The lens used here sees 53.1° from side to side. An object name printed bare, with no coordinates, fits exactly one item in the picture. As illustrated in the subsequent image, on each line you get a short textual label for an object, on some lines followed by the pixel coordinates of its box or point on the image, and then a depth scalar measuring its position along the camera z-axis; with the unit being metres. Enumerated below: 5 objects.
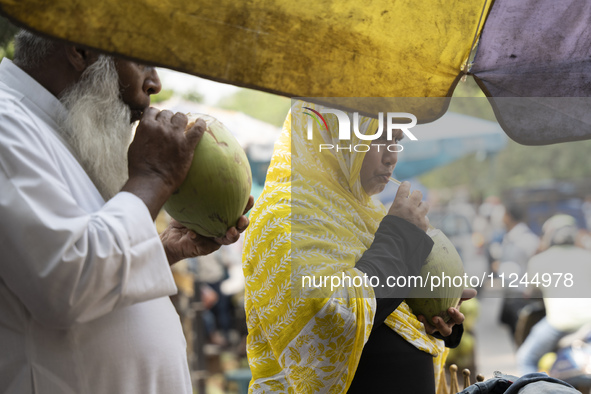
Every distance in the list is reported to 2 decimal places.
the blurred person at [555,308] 4.63
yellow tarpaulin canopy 1.24
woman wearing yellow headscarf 1.92
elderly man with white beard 1.28
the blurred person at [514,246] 7.77
